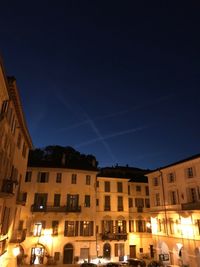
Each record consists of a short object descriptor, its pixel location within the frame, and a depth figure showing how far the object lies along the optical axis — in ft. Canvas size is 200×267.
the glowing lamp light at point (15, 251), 72.84
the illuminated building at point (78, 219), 119.24
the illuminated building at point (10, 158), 52.26
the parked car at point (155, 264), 107.25
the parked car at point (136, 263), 111.99
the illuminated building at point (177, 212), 99.66
